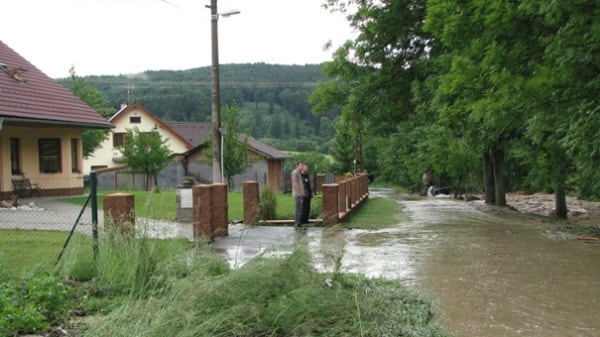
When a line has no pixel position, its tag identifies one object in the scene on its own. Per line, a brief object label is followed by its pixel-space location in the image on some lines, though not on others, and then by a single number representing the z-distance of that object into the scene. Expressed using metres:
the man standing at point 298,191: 13.80
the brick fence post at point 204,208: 11.05
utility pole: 15.23
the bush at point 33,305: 4.86
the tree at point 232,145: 27.73
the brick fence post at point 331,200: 14.55
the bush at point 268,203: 15.34
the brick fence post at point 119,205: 8.42
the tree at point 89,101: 40.94
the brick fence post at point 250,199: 13.85
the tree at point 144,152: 29.84
